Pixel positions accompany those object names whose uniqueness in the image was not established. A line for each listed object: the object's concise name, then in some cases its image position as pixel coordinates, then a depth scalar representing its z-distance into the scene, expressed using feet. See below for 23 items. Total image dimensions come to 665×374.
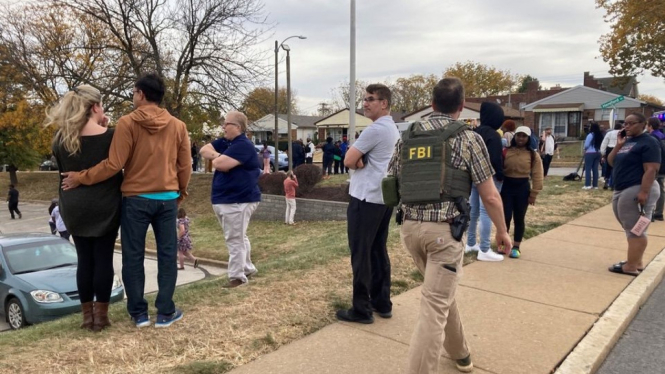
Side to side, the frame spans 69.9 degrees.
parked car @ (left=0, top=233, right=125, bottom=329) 24.41
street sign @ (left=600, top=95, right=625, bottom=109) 49.19
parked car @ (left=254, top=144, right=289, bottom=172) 90.58
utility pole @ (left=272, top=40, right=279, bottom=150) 72.99
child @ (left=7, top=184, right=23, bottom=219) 71.67
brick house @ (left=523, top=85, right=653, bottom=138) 134.82
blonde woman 11.34
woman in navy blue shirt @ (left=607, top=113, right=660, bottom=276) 17.33
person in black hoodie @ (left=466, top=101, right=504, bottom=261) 17.72
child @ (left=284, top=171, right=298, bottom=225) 47.95
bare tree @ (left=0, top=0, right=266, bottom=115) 60.75
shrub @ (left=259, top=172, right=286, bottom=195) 55.67
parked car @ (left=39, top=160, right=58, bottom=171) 152.72
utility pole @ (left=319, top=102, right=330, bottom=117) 307.37
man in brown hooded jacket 11.52
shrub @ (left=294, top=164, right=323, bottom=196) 55.01
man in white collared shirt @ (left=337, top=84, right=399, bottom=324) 12.00
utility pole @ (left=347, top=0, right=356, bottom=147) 50.62
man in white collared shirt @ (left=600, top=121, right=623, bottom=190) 37.49
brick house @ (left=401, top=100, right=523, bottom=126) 155.43
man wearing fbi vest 8.73
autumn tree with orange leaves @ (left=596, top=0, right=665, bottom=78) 73.82
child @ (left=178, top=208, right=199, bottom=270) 36.59
